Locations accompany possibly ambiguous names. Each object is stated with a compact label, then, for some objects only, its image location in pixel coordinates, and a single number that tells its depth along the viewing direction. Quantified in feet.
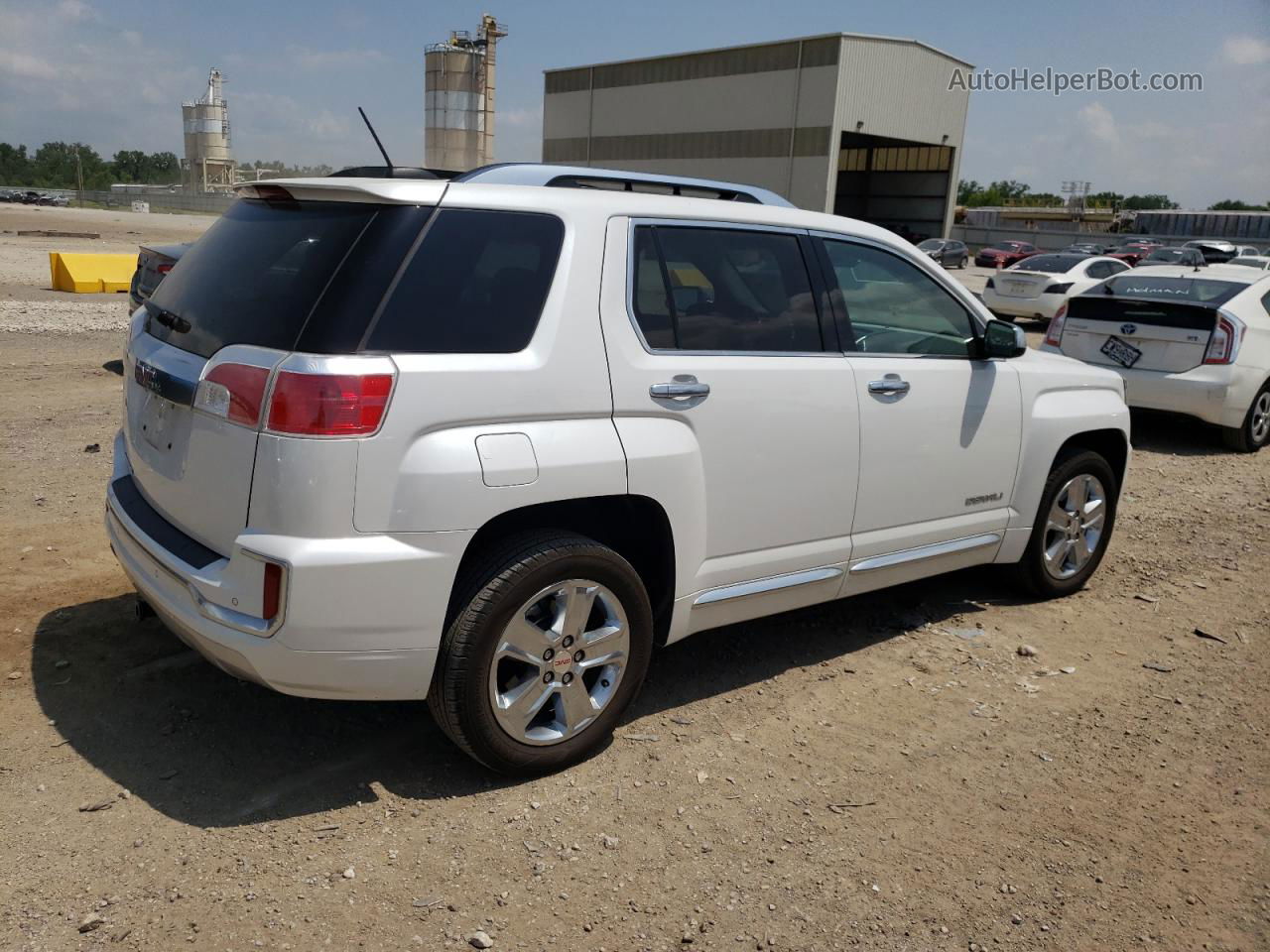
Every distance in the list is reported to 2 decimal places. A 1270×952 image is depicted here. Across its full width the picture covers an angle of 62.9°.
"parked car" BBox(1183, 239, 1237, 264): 106.52
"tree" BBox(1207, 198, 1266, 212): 377.71
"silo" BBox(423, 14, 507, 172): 270.26
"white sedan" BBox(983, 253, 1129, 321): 62.95
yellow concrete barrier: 55.36
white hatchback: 30.81
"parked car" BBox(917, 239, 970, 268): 147.23
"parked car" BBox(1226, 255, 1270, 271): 99.71
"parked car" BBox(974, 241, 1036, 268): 157.48
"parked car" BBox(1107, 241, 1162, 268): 146.72
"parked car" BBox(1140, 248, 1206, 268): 126.85
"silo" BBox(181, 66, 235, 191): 335.06
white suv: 9.73
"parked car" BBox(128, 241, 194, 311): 30.91
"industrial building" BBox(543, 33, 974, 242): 156.87
